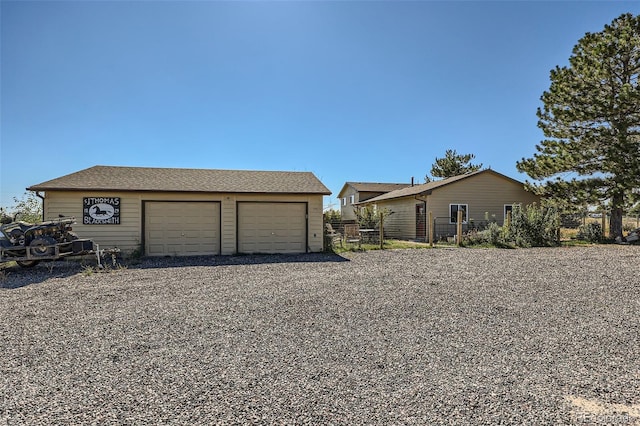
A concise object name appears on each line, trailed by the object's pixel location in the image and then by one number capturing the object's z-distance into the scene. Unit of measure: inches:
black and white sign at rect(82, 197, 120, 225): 460.1
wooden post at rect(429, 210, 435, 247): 591.7
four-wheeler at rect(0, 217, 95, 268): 361.4
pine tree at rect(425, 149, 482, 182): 1407.5
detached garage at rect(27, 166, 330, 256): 460.8
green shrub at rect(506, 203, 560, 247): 594.9
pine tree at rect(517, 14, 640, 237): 586.9
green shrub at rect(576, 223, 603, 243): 659.4
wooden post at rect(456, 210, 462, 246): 604.1
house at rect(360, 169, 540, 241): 720.3
